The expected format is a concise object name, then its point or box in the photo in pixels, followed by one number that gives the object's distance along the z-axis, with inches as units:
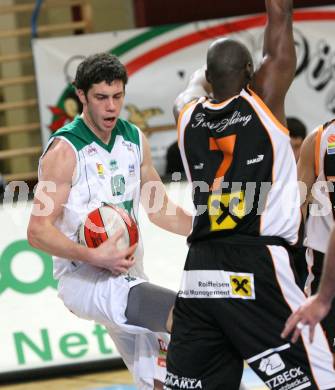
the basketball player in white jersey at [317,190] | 362.6
